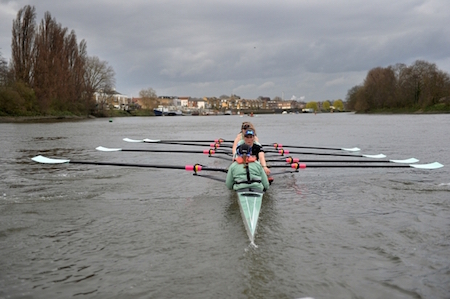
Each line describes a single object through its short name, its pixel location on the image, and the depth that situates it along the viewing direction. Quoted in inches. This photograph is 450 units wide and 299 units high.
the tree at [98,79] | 2878.9
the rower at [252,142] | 275.9
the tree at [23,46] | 2023.9
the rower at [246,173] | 254.4
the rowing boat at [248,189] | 203.5
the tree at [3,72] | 1933.2
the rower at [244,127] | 327.3
